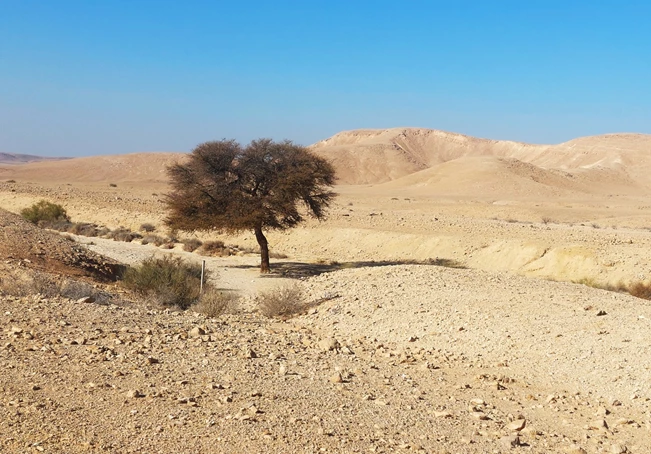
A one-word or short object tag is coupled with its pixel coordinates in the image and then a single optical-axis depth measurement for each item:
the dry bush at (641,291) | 18.85
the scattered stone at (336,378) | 9.03
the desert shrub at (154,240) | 33.23
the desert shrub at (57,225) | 36.25
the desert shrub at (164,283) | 15.45
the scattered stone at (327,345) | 10.88
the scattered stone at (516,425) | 7.74
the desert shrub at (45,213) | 38.69
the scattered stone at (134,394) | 7.51
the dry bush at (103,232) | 35.88
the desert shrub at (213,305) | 13.74
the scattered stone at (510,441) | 7.20
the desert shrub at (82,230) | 35.65
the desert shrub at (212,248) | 30.40
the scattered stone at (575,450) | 7.22
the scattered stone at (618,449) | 7.28
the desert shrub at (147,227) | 38.09
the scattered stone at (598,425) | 8.06
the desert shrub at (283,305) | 14.48
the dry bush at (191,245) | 31.53
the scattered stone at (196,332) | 10.55
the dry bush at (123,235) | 34.62
